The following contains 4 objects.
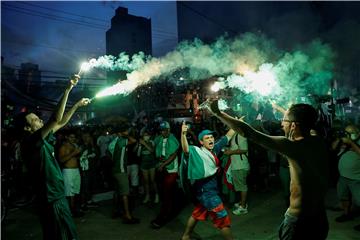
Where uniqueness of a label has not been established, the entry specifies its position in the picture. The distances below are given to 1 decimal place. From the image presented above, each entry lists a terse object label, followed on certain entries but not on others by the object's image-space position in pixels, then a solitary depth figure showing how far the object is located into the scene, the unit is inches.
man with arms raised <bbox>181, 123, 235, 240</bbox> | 193.0
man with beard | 113.3
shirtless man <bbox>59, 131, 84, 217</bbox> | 294.5
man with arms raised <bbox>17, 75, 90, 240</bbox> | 146.3
